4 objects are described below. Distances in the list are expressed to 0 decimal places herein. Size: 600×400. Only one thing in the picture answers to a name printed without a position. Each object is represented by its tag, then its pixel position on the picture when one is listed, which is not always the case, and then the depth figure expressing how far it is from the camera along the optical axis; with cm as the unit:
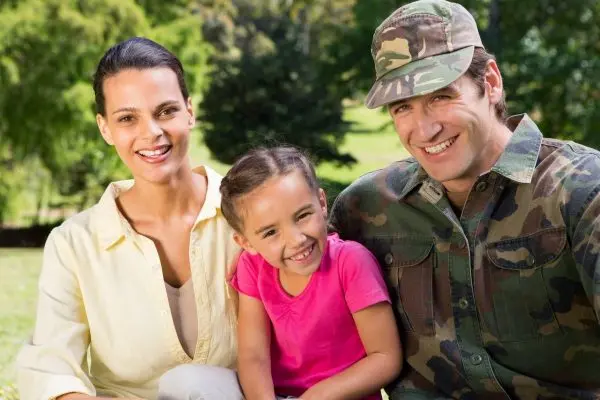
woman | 293
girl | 271
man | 249
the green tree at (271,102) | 1855
